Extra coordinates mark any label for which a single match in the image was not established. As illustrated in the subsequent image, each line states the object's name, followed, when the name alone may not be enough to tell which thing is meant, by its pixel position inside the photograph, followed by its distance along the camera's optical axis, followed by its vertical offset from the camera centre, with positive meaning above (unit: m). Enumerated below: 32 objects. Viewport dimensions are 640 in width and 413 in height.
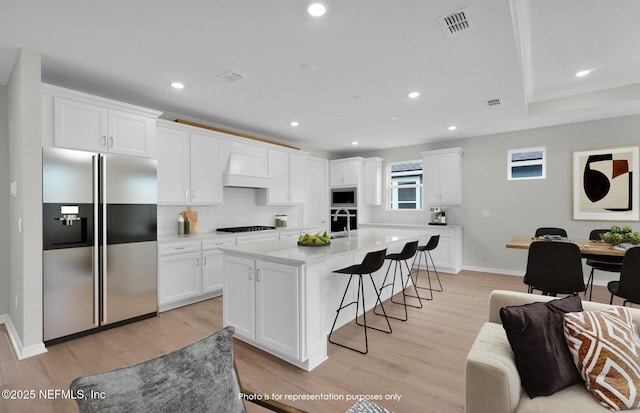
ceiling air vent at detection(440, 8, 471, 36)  2.13 +1.35
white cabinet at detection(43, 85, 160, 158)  2.89 +0.89
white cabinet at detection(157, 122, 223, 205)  4.00 +0.58
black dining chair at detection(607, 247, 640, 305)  2.53 -0.62
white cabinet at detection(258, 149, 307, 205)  5.52 +0.56
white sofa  1.31 -0.85
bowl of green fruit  3.08 -0.34
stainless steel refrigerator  2.80 -0.33
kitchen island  2.36 -0.76
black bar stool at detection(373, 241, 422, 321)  3.36 -0.83
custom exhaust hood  4.71 +0.59
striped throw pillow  1.31 -0.69
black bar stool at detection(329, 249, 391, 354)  2.69 -0.54
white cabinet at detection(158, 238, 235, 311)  3.67 -0.82
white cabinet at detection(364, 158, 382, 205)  6.91 +0.59
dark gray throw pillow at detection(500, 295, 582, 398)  1.38 -0.68
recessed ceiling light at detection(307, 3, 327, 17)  2.04 +1.36
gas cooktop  4.80 -0.34
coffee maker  6.00 -0.20
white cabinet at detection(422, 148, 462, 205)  5.90 +0.59
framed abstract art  4.57 +0.32
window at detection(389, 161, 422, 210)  6.66 +0.47
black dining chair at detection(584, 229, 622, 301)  3.40 -0.69
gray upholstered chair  0.83 -0.52
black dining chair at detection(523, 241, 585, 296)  2.78 -0.59
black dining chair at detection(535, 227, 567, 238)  4.27 -0.38
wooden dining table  2.96 -0.45
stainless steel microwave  6.94 +0.22
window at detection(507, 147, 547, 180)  5.31 +0.76
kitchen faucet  6.81 -0.21
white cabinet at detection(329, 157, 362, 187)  6.89 +0.82
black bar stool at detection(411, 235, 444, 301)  4.09 -0.56
